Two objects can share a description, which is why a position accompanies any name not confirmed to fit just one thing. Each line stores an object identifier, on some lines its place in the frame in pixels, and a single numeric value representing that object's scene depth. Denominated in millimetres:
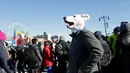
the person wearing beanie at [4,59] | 2661
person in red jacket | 4720
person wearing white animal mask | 1744
